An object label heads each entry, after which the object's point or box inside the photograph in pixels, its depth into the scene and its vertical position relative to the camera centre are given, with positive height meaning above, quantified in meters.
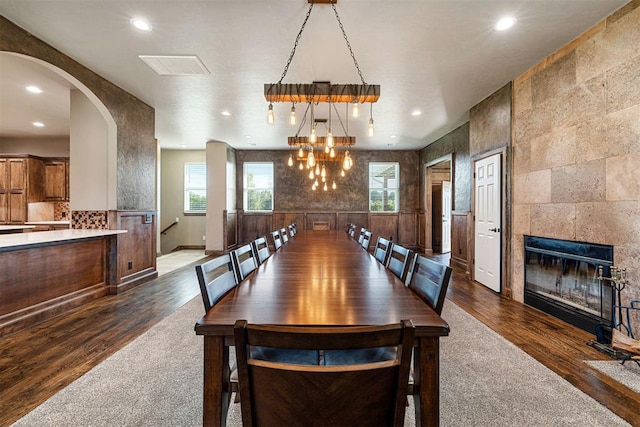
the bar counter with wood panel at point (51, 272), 2.81 -0.65
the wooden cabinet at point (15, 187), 6.35 +0.58
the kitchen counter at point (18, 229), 5.26 -0.27
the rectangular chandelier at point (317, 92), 2.47 +1.01
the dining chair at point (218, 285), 1.32 -0.36
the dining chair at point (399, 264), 1.90 -0.36
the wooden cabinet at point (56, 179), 6.69 +0.79
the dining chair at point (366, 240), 3.50 -0.33
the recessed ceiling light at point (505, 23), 2.58 +1.69
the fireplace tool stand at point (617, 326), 2.25 -0.95
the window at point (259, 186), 8.56 +0.79
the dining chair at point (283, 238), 3.88 -0.35
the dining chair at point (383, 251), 2.42 -0.33
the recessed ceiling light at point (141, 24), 2.63 +1.72
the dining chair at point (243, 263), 1.84 -0.36
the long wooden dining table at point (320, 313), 1.09 -0.40
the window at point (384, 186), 8.64 +0.79
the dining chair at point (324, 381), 0.74 -0.43
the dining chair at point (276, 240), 3.43 -0.32
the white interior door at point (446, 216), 8.52 -0.10
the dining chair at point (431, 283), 1.34 -0.36
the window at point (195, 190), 8.62 +0.68
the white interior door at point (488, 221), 4.19 -0.13
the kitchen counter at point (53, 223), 5.59 -0.18
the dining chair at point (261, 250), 2.48 -0.34
